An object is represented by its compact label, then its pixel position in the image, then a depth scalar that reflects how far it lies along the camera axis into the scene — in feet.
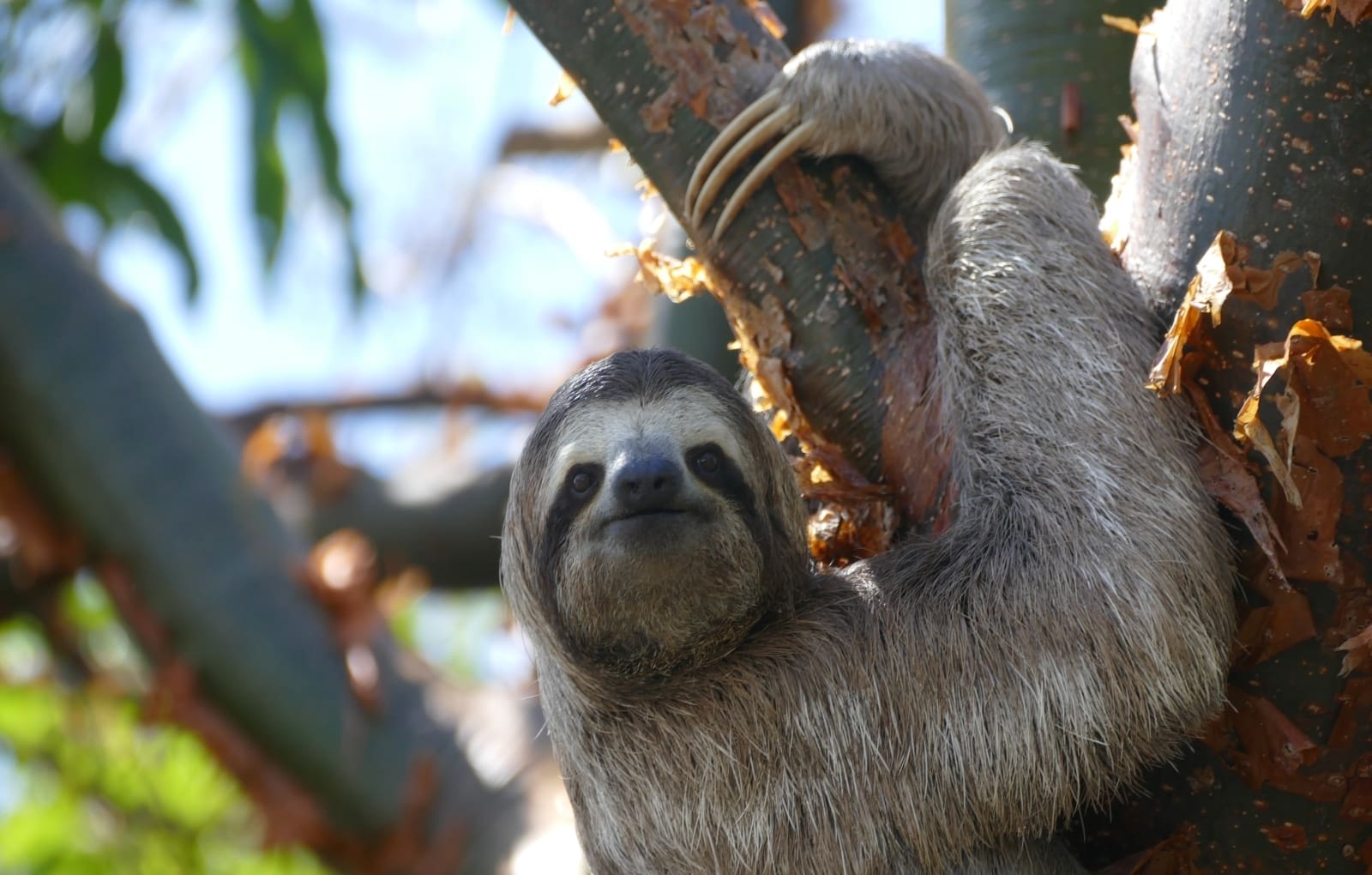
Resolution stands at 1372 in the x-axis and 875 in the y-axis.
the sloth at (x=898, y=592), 13.55
